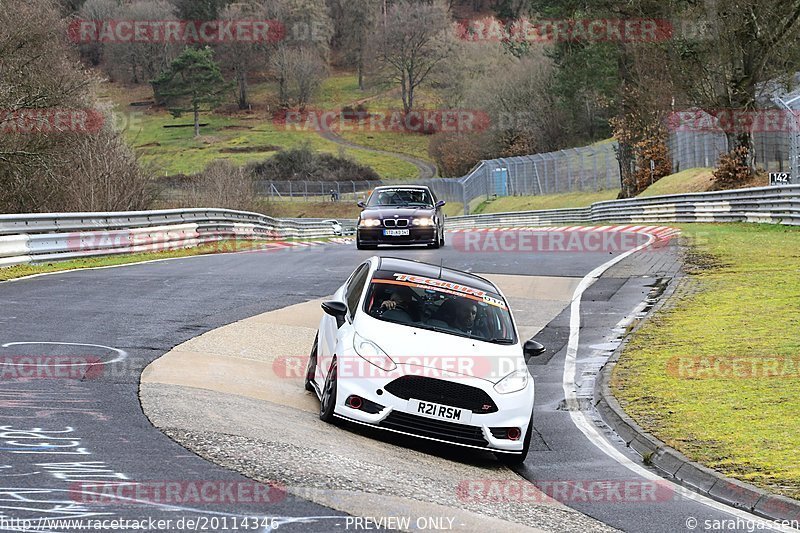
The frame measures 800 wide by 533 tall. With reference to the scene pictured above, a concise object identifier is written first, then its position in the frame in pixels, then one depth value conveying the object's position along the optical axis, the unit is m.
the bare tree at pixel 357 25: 163.12
